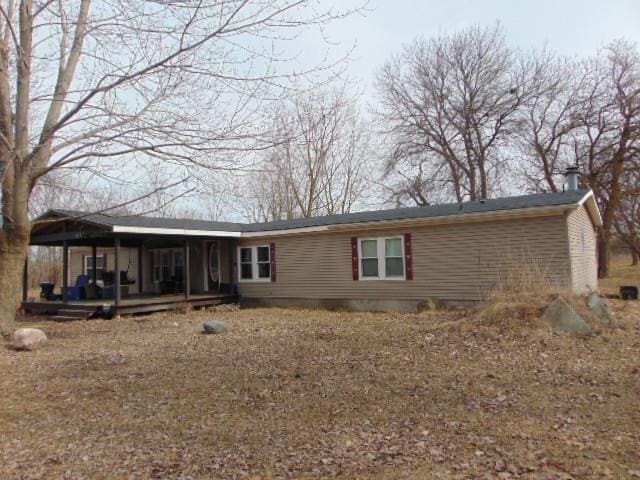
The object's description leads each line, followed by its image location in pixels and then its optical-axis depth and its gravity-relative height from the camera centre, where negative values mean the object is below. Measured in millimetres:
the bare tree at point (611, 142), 22703 +5816
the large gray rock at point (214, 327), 10023 -1114
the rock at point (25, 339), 8320 -1052
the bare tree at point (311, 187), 27641 +4879
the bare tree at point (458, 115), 26531 +8340
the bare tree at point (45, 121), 6387 +2288
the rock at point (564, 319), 8062 -923
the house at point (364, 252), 11578 +475
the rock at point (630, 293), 13555 -858
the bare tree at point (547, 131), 24727 +6958
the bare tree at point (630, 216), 23094 +2417
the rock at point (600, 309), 8617 -832
